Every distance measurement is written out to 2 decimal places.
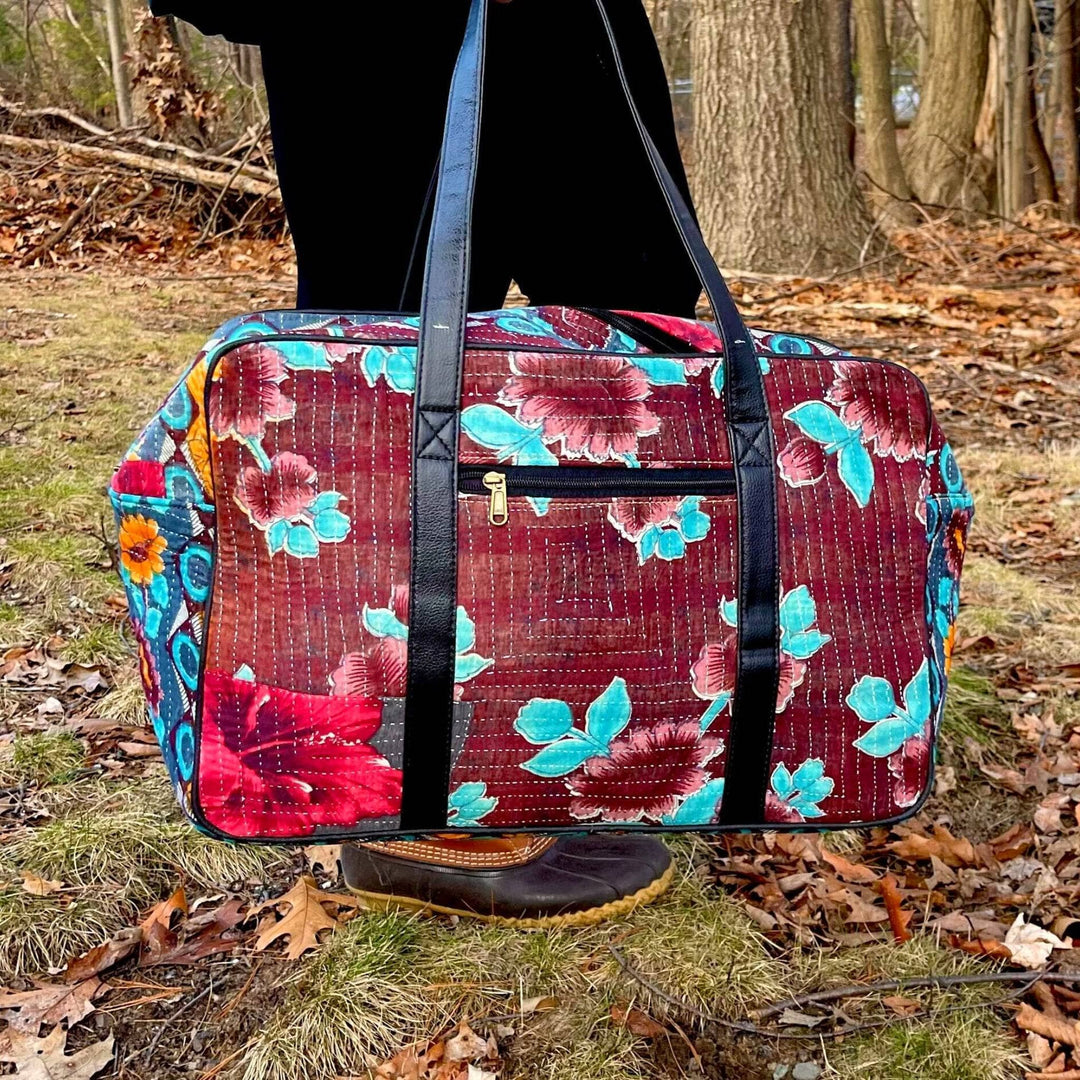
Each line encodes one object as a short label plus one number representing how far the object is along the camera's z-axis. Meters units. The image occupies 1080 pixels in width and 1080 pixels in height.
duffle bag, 1.31
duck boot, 1.70
